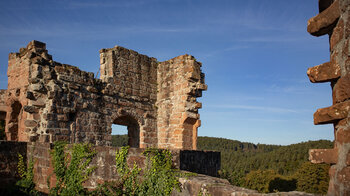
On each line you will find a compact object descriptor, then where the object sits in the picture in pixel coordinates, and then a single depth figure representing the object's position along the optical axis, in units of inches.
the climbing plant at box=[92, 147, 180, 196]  174.6
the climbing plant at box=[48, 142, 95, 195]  211.9
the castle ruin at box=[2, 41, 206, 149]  338.0
